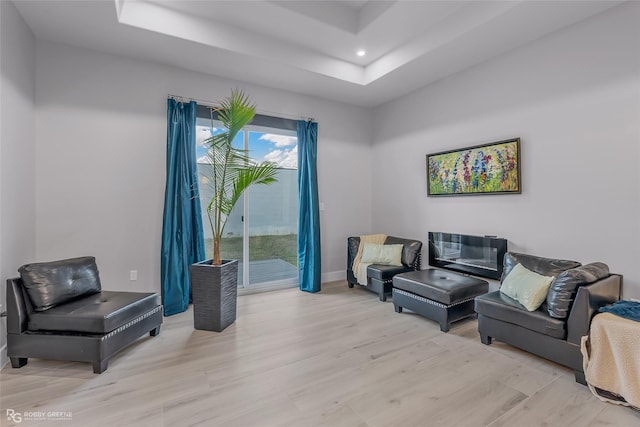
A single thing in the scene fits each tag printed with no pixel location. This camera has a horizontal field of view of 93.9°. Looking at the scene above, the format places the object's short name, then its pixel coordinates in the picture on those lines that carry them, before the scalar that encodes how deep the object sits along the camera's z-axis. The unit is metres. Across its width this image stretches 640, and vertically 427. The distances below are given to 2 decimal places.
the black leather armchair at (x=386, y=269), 4.02
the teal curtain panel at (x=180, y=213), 3.56
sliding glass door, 4.31
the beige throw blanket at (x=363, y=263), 4.27
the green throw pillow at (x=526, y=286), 2.50
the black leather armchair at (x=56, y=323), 2.29
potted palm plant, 3.07
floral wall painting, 3.39
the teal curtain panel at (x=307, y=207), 4.55
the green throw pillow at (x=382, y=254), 4.29
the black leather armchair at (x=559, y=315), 2.19
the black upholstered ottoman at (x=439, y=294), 3.06
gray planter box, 3.06
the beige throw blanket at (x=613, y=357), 1.89
